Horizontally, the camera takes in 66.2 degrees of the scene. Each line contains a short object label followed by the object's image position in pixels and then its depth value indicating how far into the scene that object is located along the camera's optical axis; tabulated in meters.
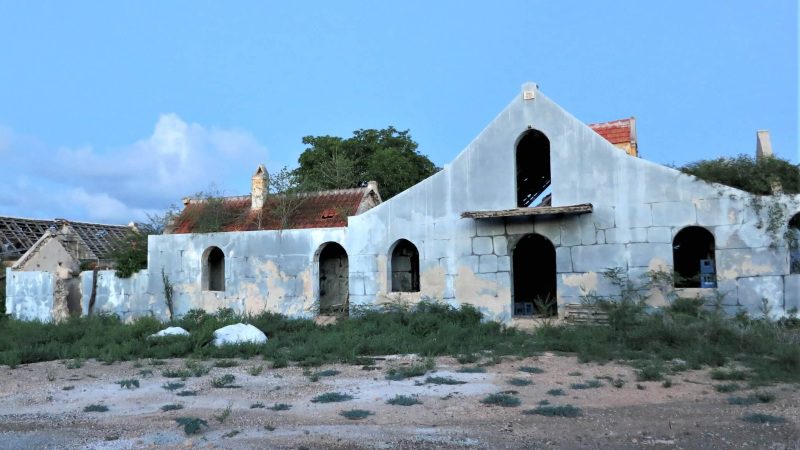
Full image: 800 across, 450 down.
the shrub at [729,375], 9.03
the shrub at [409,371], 9.75
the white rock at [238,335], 13.28
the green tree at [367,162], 25.75
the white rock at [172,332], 13.88
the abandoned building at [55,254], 20.86
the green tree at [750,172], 12.88
